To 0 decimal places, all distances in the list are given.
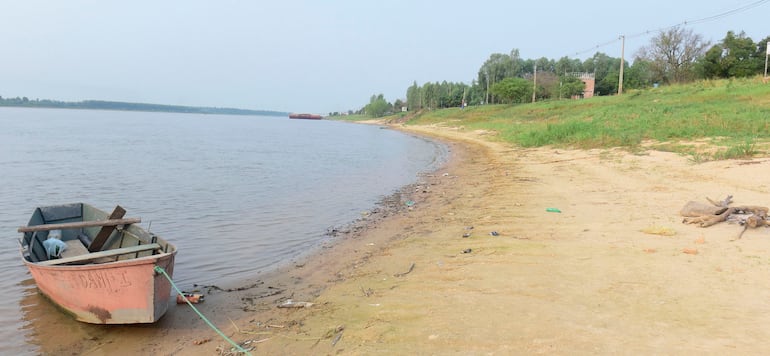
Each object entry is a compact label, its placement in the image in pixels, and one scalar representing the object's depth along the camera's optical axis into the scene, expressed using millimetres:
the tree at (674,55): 58844
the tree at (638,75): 67125
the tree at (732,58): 47688
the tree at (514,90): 73062
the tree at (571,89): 68962
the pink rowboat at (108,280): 5598
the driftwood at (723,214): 6949
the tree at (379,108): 155000
